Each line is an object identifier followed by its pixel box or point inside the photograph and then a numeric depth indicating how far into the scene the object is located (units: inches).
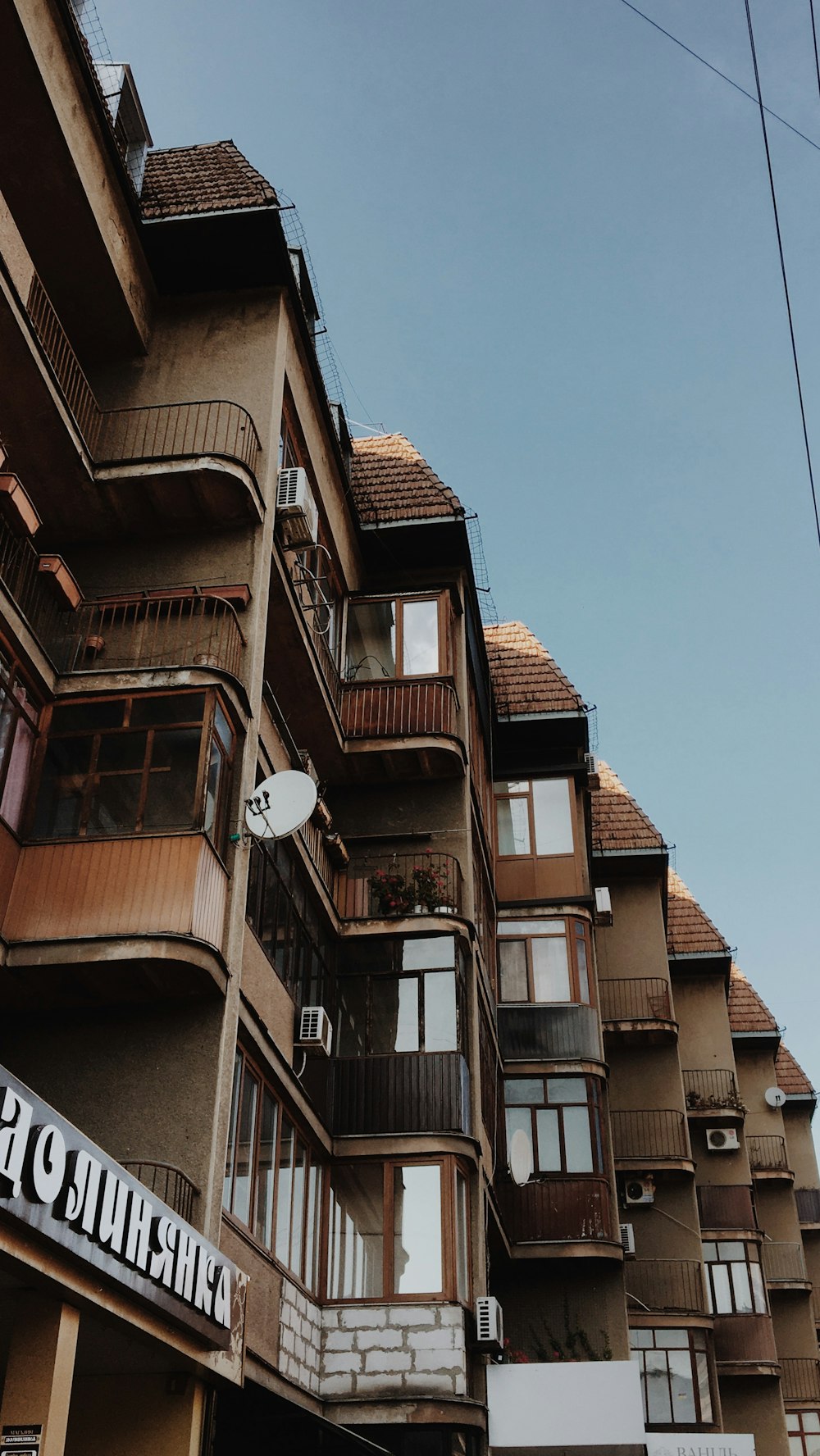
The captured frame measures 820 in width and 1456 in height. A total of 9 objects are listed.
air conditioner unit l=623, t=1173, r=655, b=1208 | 1157.1
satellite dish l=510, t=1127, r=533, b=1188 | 816.3
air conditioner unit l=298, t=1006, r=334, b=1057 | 673.6
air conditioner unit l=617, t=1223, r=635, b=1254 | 1040.8
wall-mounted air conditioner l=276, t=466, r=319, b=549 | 683.4
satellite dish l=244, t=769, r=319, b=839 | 569.0
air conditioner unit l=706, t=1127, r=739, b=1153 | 1328.7
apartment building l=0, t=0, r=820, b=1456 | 495.8
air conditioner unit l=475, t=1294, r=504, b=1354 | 685.3
